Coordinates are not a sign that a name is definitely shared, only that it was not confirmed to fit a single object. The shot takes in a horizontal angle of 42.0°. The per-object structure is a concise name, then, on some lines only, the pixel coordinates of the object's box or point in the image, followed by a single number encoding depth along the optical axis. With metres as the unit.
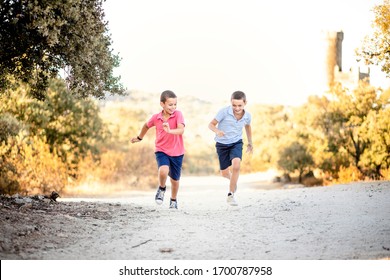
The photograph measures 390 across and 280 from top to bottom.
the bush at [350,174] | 21.67
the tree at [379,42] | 9.14
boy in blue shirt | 8.72
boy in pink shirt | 8.55
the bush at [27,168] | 14.75
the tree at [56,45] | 7.12
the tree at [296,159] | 29.03
